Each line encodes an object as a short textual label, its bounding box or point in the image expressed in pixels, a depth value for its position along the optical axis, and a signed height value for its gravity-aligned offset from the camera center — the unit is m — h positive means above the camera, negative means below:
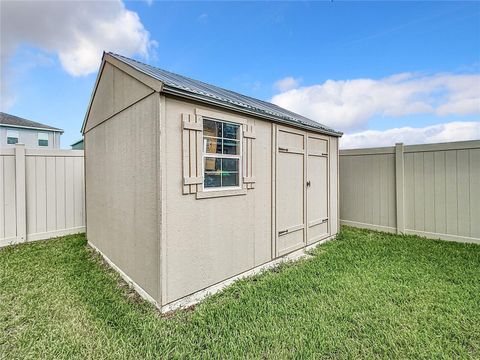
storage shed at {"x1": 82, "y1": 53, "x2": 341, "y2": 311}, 2.71 -0.08
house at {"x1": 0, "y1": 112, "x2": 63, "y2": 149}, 15.55 +3.63
